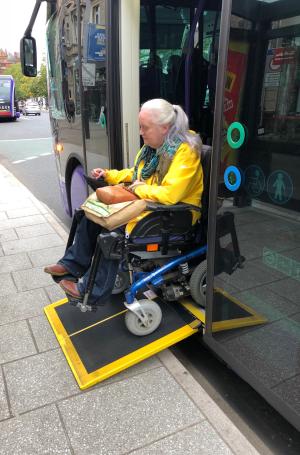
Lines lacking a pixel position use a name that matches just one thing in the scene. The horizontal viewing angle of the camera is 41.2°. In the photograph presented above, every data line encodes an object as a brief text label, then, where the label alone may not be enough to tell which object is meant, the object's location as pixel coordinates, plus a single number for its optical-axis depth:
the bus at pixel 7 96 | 25.90
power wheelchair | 2.48
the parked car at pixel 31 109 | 45.03
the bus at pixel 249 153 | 1.62
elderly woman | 2.45
